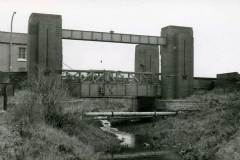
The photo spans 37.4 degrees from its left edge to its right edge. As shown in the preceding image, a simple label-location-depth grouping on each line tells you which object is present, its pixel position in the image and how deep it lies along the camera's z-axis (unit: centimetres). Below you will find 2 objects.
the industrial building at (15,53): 3803
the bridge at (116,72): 2714
